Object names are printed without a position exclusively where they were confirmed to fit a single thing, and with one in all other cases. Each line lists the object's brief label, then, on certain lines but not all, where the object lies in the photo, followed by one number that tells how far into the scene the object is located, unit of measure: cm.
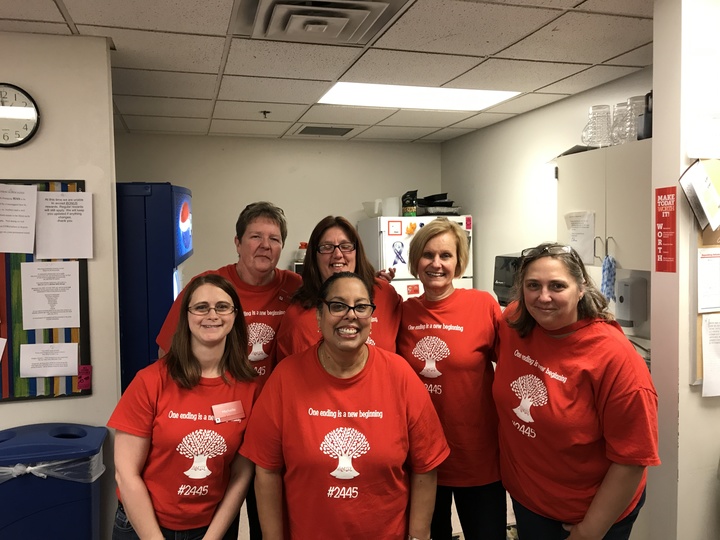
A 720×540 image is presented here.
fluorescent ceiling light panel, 344
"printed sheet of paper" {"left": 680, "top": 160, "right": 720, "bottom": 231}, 198
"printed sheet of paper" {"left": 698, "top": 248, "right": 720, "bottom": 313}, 204
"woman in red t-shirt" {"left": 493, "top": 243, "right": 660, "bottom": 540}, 145
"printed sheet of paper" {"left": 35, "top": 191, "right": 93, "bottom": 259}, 237
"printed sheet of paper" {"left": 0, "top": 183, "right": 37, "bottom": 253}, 232
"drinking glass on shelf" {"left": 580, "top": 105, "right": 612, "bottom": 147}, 323
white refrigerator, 465
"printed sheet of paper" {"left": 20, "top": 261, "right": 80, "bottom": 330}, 237
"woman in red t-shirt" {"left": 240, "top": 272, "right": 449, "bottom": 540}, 149
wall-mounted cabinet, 267
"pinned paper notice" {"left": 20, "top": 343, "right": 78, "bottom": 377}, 239
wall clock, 231
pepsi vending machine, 273
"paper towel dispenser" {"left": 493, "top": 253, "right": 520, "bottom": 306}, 396
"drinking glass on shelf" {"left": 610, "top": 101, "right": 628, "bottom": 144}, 302
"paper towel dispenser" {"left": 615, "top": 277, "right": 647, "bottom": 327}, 289
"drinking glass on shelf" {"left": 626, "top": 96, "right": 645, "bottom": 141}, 288
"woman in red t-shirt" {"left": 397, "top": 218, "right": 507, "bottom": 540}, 180
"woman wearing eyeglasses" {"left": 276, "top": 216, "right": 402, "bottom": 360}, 191
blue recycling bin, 210
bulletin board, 235
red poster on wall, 204
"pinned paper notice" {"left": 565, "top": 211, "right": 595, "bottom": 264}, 305
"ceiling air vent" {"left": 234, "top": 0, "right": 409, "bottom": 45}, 210
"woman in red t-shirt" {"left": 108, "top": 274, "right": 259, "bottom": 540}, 158
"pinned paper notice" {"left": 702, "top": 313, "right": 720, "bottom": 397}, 205
